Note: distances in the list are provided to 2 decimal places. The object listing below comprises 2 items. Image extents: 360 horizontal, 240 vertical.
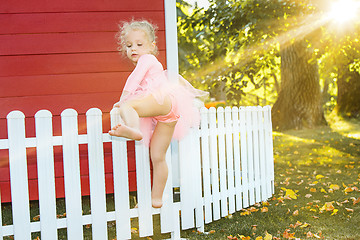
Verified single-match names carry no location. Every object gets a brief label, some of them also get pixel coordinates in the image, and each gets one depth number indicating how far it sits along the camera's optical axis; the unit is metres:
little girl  2.99
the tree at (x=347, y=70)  8.73
